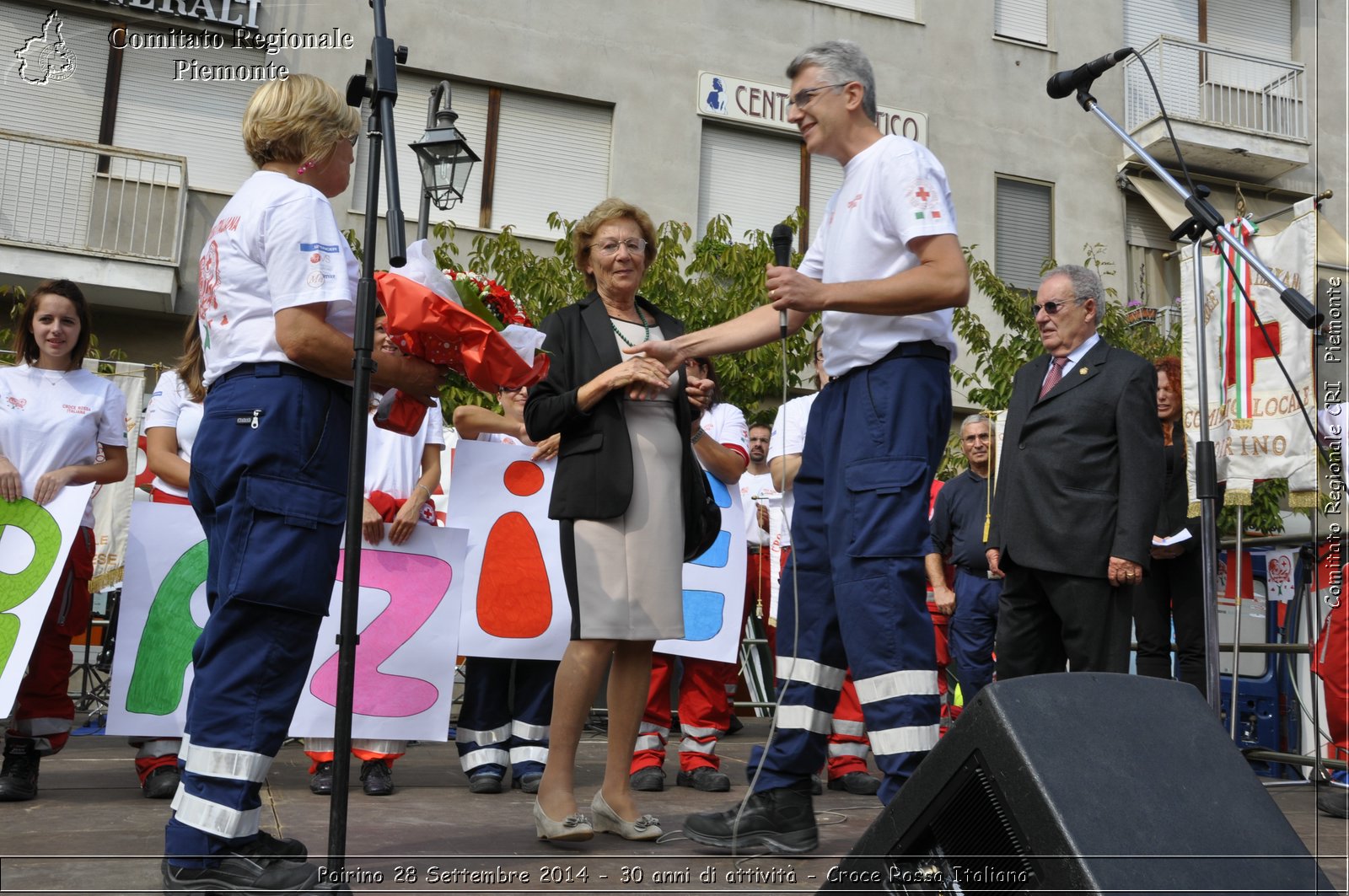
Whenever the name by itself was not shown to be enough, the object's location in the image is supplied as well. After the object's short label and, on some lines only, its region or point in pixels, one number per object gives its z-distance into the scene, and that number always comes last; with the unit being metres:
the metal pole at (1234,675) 5.63
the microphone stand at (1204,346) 4.65
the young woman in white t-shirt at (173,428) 5.05
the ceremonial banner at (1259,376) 6.59
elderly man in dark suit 4.51
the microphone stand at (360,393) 2.78
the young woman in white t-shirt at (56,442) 4.72
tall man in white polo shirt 3.23
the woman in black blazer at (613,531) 3.74
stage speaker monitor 2.03
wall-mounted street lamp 8.53
